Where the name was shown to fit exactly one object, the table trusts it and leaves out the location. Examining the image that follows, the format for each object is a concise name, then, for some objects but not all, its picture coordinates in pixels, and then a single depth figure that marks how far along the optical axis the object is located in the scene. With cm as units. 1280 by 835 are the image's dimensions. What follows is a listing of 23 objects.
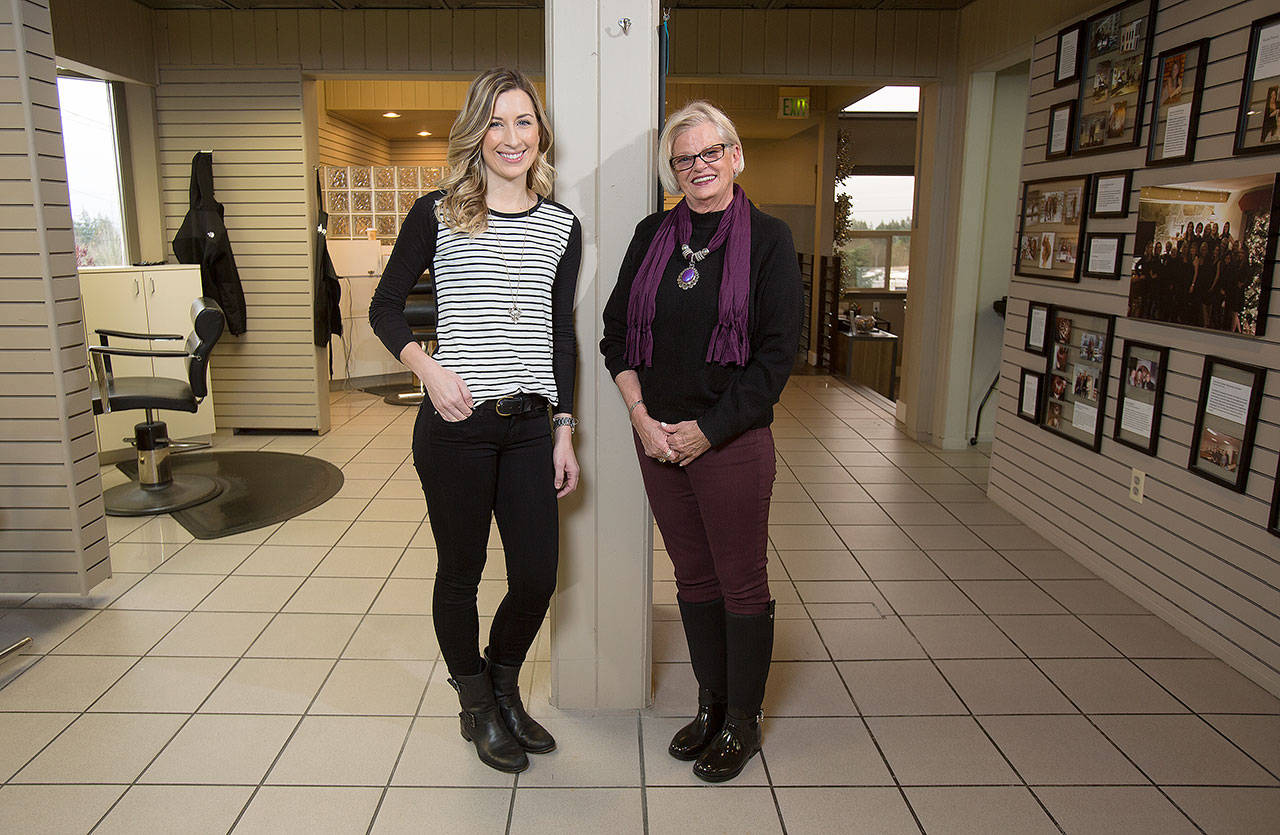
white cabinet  470
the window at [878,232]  1061
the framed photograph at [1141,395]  313
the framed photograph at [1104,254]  346
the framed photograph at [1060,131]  381
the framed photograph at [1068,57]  377
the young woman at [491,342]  193
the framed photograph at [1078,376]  352
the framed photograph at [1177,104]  296
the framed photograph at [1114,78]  330
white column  217
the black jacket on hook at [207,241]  538
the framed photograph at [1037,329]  398
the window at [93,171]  507
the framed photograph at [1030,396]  403
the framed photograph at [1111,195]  339
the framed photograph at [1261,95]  258
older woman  193
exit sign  780
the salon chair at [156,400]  413
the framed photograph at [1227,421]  267
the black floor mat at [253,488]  406
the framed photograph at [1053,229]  373
